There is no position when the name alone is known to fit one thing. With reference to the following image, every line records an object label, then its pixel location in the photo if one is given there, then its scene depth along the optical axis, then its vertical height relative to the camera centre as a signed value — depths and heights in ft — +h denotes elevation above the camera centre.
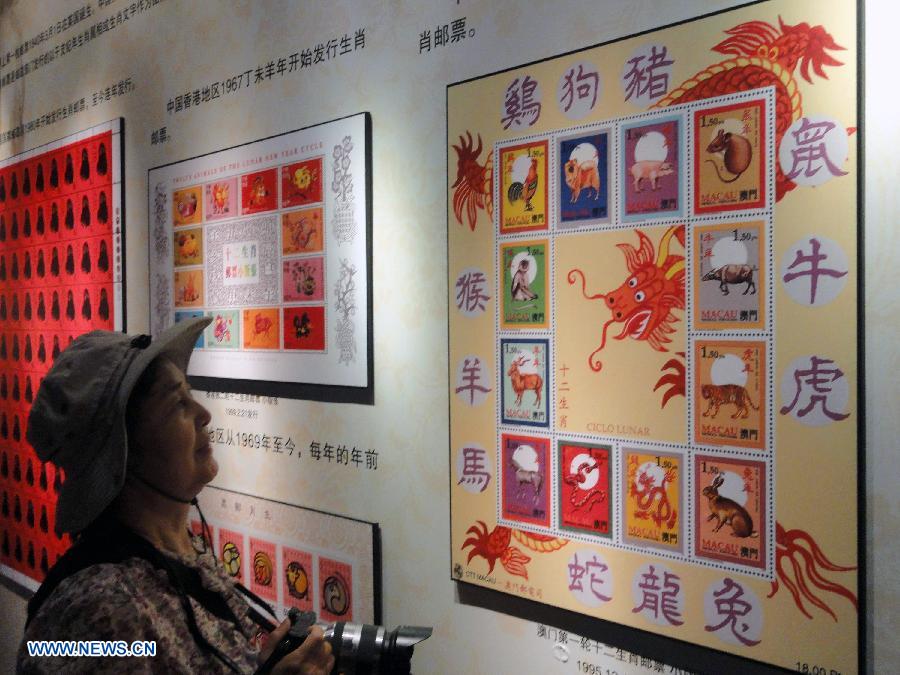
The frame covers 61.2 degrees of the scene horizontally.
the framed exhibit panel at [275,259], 6.22 +0.62
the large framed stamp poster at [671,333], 3.75 -0.05
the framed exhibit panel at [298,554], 6.24 -2.07
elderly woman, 3.59 -1.07
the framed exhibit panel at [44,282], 9.32 +0.59
